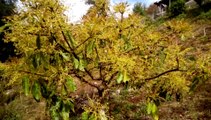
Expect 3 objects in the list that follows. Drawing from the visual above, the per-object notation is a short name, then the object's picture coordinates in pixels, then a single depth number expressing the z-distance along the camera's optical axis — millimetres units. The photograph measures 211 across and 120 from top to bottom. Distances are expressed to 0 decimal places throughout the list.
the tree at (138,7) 19430
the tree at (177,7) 15396
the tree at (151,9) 27679
